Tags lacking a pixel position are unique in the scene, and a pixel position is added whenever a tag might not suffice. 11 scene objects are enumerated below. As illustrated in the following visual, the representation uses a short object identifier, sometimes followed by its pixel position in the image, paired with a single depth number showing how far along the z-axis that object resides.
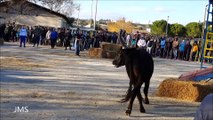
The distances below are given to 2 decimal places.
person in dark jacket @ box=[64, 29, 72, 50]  38.72
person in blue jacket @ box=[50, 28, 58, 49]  38.25
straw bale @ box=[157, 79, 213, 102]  13.16
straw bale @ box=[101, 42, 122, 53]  30.81
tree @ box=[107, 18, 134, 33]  105.84
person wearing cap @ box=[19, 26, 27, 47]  35.42
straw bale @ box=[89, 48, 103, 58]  31.34
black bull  10.91
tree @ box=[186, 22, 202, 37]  84.81
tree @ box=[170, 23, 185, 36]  87.22
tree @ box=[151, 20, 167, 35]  92.00
